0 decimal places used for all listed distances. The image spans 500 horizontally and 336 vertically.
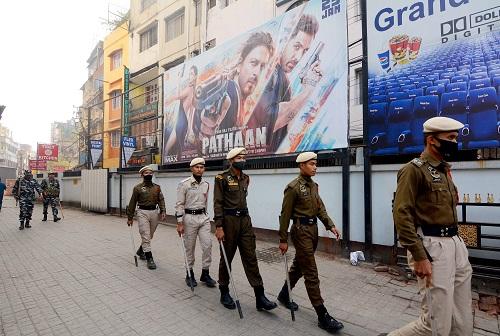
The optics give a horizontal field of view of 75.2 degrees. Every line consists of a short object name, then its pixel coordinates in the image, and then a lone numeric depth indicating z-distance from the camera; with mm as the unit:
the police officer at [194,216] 5070
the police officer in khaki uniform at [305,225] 3545
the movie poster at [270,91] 6879
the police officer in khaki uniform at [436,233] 2422
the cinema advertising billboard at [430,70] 5012
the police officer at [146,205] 6285
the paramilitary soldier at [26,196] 10750
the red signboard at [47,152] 29250
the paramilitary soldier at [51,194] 12453
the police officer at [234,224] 4055
